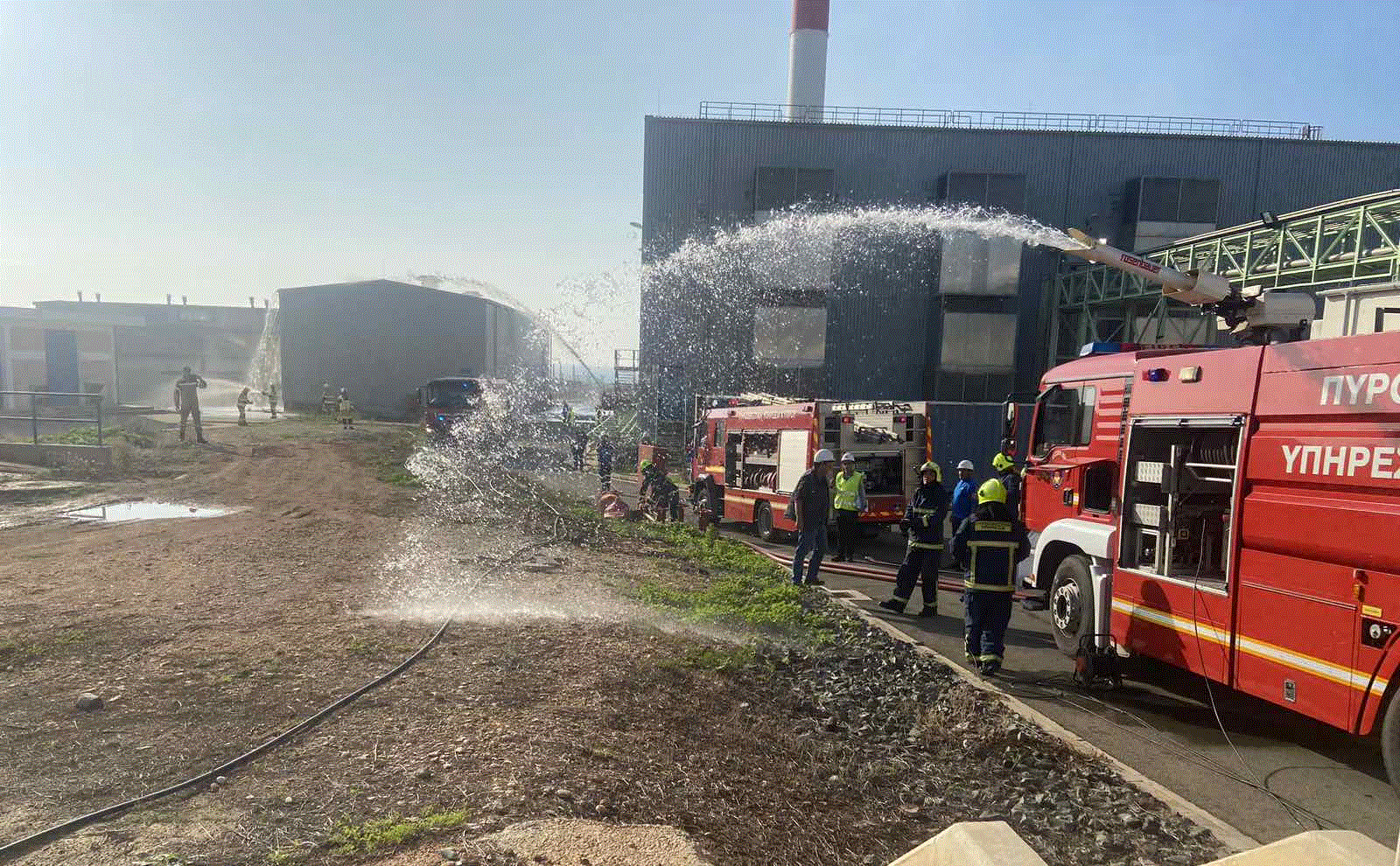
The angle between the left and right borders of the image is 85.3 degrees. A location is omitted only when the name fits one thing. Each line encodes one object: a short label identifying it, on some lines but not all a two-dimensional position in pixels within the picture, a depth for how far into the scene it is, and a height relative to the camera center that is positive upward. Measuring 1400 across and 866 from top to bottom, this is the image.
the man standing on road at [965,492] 8.39 -1.11
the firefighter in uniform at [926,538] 8.59 -1.68
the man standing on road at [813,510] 9.65 -1.59
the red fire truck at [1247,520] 4.44 -0.85
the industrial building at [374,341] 38.69 +1.31
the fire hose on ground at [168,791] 3.28 -2.15
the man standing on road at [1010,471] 8.18 -0.84
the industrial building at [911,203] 27.45 +6.72
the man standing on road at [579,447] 21.74 -2.06
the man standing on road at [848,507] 11.83 -1.89
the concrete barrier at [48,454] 15.88 -2.12
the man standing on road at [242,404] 27.55 -1.62
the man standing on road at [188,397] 19.66 -1.00
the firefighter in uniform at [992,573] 6.73 -1.60
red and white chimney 33.16 +14.60
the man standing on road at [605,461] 18.70 -2.08
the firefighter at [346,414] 26.50 -1.70
